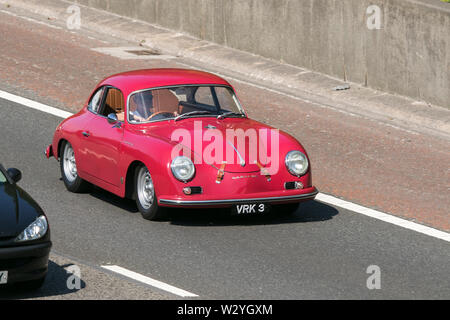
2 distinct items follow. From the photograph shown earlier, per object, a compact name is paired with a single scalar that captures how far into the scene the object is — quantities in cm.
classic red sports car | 2073
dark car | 1583
